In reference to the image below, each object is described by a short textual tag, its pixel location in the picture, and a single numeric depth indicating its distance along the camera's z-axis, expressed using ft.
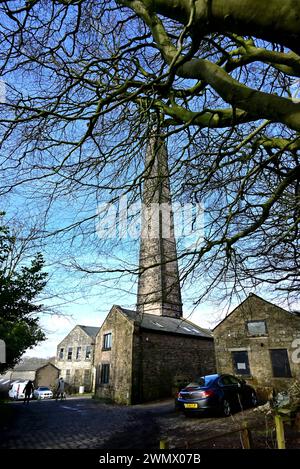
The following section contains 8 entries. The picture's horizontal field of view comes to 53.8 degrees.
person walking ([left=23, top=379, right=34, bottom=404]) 66.48
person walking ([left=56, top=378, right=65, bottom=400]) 76.79
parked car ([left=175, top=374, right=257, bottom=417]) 36.47
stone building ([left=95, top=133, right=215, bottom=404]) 65.72
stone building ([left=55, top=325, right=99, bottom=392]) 120.37
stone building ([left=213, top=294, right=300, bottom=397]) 54.85
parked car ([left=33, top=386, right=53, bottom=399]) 104.68
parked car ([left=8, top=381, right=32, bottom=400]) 113.56
